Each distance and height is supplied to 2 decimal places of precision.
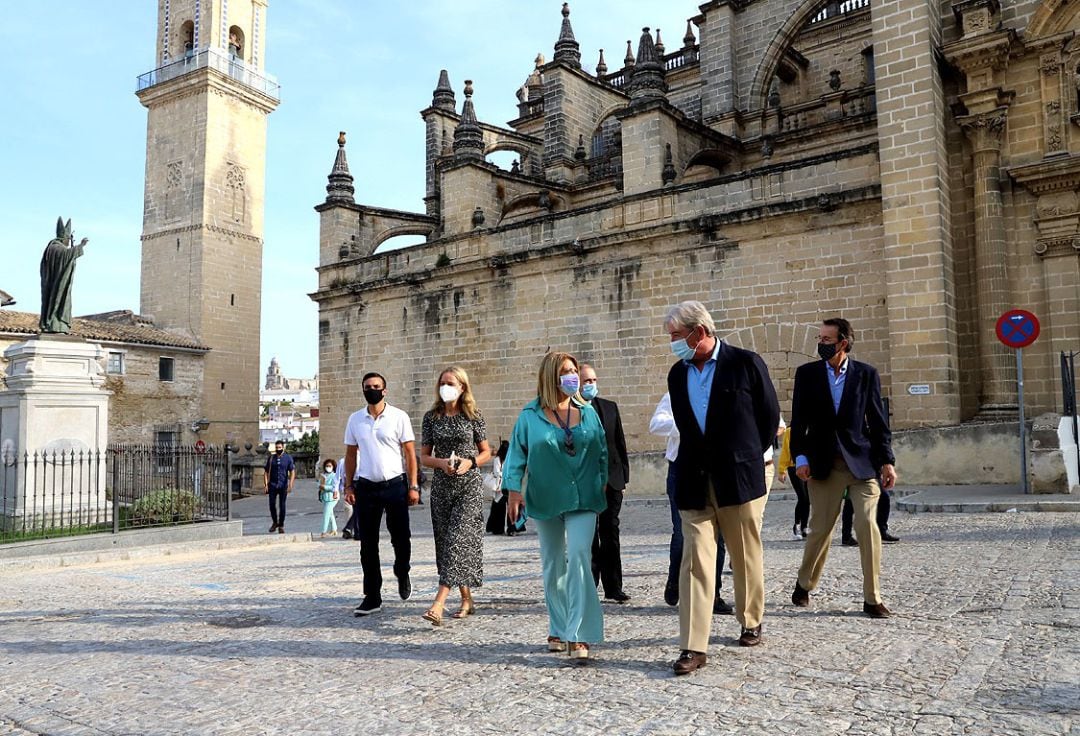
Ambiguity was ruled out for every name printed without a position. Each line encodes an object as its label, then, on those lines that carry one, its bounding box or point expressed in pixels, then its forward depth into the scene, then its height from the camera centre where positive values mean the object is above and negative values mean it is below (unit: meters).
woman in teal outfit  3.80 -0.26
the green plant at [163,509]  10.05 -0.83
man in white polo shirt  5.18 -0.24
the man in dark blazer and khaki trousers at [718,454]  3.62 -0.11
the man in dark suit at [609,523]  5.03 -0.58
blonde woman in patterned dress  4.86 -0.27
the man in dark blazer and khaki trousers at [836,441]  4.52 -0.07
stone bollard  9.41 -0.44
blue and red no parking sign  9.64 +1.15
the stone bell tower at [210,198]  32.41 +10.05
